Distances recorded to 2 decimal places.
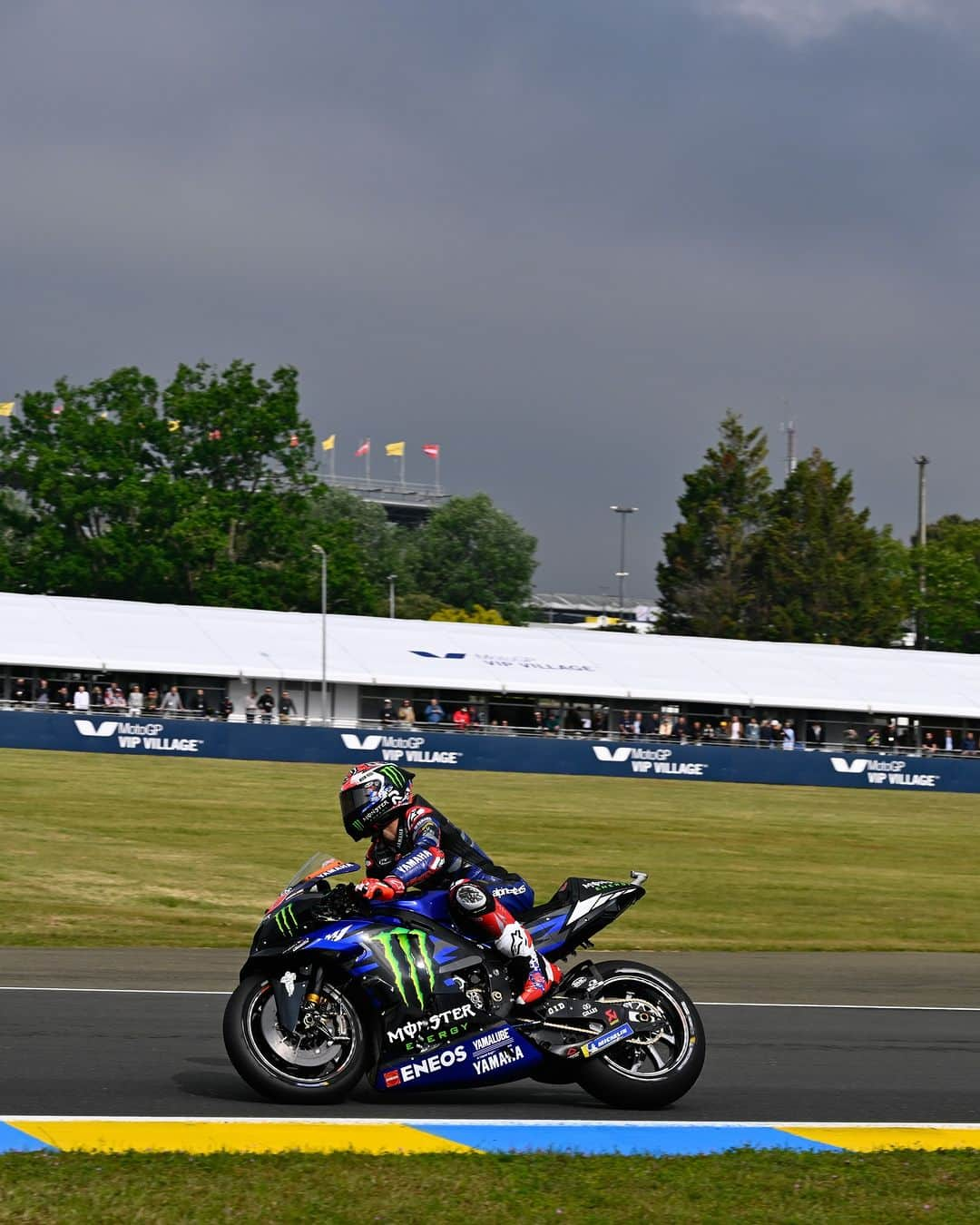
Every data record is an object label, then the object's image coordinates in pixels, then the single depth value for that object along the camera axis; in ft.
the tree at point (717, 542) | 307.37
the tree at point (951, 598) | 322.34
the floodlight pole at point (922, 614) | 326.24
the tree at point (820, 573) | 298.15
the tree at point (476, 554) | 404.77
